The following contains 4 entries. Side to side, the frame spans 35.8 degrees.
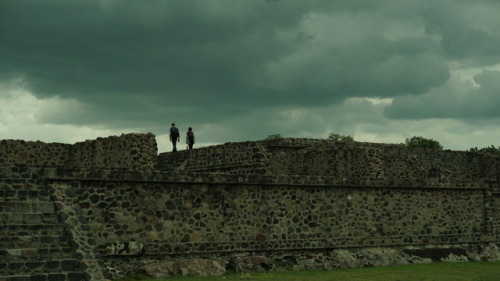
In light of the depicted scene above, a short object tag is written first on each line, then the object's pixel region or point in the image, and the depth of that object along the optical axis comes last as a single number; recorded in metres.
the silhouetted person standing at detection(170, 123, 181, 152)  30.91
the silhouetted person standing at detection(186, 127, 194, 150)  31.47
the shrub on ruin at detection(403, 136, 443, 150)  70.52
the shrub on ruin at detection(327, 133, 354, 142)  73.33
